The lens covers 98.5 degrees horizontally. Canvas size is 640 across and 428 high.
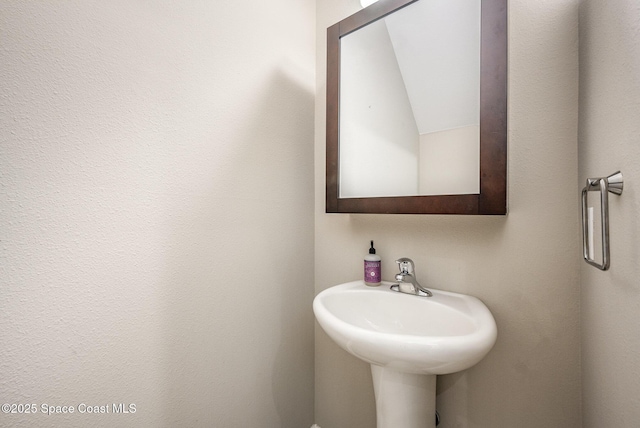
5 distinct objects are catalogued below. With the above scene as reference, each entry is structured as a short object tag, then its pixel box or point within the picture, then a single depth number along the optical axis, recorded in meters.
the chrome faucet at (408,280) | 0.95
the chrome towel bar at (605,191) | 0.51
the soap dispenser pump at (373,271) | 1.06
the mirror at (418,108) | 0.82
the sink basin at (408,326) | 0.61
